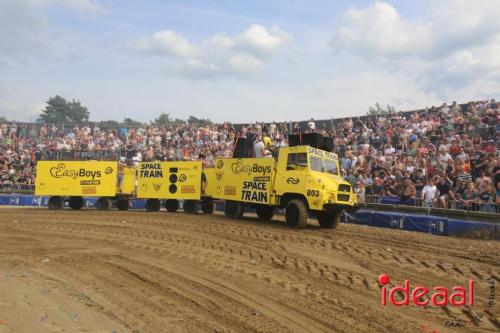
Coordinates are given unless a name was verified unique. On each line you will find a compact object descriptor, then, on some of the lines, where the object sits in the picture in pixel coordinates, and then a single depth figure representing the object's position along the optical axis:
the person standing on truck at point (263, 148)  16.25
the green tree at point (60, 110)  73.62
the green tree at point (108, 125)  33.19
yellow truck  13.09
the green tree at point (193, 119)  72.11
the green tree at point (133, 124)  33.25
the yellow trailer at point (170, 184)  18.44
